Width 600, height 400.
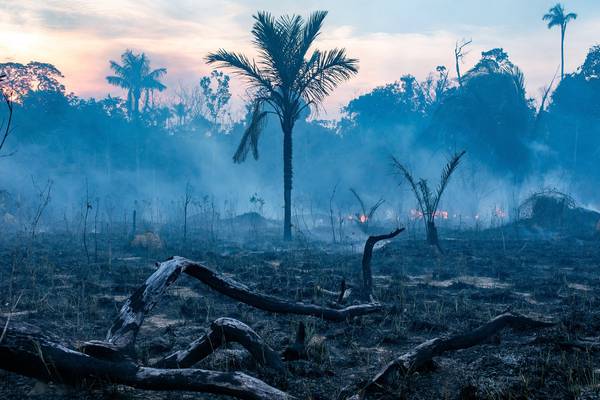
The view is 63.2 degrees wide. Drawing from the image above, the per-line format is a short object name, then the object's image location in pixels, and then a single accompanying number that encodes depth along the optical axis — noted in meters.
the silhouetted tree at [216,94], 54.28
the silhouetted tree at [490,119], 30.44
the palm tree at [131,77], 52.34
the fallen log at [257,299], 4.50
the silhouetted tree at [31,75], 35.78
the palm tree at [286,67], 15.02
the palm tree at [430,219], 13.29
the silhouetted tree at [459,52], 33.94
